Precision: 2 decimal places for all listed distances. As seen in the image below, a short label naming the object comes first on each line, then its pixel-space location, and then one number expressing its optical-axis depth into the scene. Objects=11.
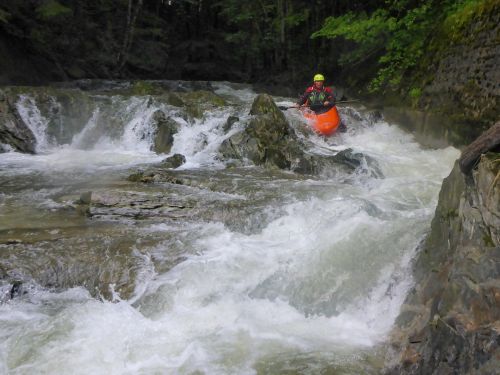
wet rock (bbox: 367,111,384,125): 11.97
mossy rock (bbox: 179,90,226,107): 12.54
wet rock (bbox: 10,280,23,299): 4.76
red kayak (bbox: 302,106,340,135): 11.30
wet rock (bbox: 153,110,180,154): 11.17
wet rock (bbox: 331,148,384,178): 8.80
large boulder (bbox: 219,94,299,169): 9.44
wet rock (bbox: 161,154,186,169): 9.46
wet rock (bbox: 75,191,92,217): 6.42
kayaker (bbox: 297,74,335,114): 11.60
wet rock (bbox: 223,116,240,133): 11.08
